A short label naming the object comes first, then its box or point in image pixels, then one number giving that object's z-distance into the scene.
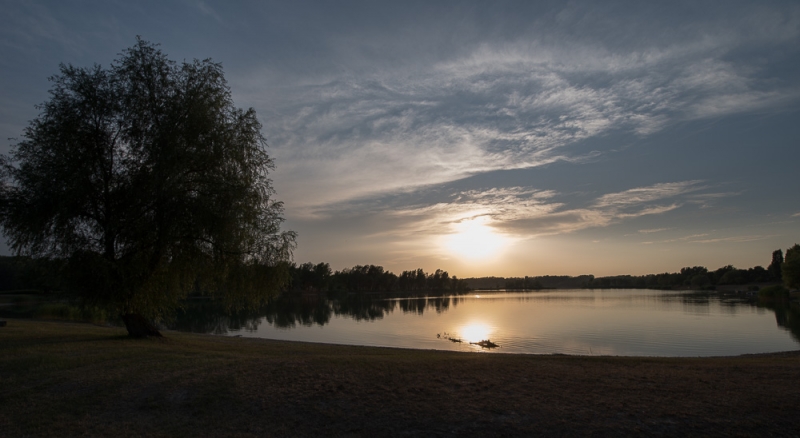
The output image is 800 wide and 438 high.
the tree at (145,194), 16.11
